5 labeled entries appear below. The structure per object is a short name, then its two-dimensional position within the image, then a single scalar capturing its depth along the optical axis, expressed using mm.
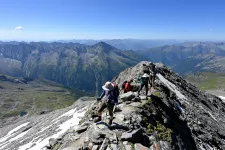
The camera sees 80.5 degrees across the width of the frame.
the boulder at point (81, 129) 11137
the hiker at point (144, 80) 14949
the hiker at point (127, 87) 16147
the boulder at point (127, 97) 14148
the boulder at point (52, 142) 12324
